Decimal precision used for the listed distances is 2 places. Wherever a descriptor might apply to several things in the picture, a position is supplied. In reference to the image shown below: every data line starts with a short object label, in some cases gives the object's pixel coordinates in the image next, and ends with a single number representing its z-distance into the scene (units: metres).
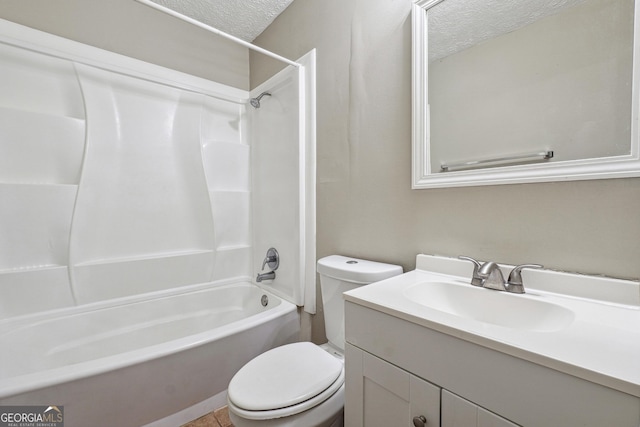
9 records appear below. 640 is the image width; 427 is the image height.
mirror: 0.72
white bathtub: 1.03
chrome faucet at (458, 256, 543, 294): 0.82
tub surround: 1.26
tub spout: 1.92
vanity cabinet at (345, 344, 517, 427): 0.59
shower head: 2.06
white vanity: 0.46
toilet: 0.87
